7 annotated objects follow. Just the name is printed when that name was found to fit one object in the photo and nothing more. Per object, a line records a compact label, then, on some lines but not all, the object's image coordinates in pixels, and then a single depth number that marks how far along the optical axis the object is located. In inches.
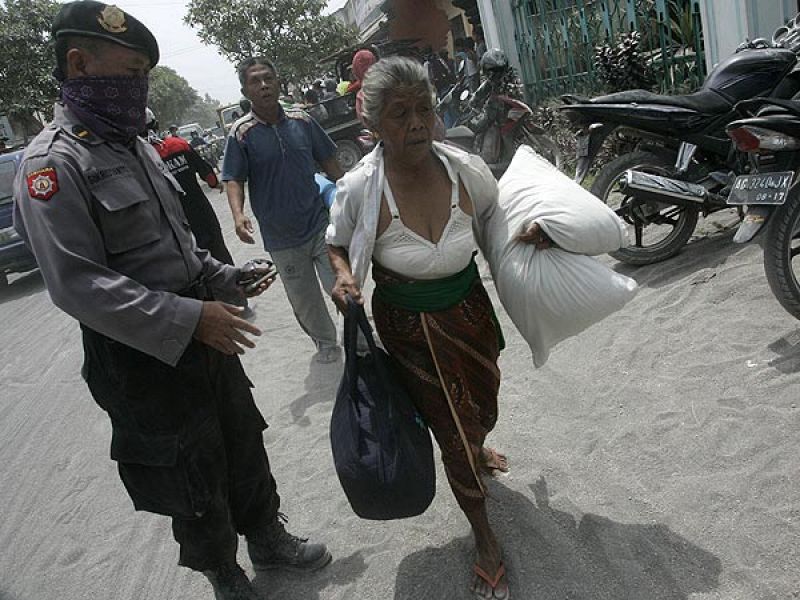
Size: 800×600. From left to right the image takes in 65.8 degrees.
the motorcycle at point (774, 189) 110.8
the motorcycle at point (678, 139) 152.9
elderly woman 74.9
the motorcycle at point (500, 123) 290.4
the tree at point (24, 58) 855.1
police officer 61.3
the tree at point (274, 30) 968.3
